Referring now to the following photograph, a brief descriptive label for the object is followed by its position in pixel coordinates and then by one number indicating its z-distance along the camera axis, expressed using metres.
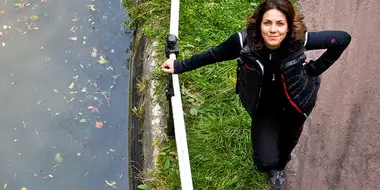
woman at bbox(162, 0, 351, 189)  3.51
